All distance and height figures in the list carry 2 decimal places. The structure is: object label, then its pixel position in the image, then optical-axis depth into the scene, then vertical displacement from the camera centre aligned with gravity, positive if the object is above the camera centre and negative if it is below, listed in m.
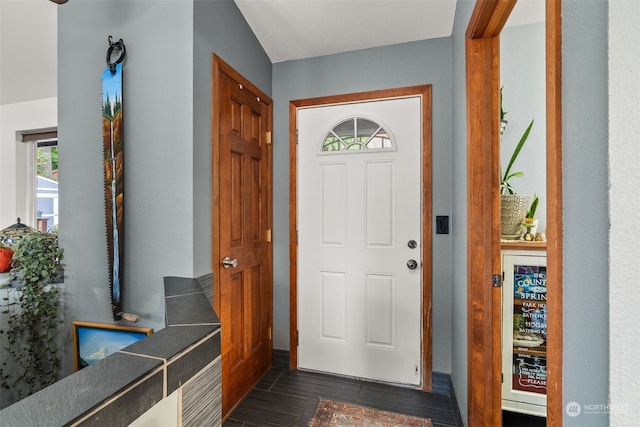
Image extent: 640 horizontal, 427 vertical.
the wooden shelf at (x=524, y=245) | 1.60 -0.17
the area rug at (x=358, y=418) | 1.79 -1.20
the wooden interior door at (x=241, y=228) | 1.80 -0.10
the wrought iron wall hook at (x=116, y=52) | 1.67 +0.87
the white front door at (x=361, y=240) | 2.18 -0.20
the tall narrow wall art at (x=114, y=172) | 1.63 +0.21
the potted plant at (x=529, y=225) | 1.68 -0.07
